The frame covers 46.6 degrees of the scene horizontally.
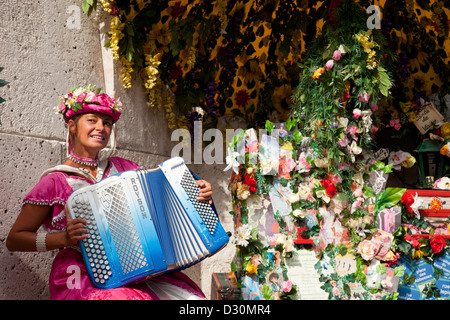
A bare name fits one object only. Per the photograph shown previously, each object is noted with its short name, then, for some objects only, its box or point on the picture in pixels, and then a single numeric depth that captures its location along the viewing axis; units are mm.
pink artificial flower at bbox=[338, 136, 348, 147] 3189
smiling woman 2223
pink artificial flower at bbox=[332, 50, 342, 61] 3201
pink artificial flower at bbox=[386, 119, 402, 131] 4637
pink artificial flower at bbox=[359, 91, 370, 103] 3195
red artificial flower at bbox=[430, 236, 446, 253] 3293
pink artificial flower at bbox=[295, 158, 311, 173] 3183
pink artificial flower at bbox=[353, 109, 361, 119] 3217
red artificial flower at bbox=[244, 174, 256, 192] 3098
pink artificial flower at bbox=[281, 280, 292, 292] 3055
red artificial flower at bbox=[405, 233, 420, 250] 3246
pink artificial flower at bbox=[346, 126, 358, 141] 3230
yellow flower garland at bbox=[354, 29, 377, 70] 3172
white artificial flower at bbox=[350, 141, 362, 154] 3238
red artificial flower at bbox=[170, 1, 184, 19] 3961
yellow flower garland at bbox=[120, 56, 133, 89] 3424
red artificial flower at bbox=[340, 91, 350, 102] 3238
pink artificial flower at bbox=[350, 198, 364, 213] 3192
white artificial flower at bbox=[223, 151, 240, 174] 3094
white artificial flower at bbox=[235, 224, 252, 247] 3066
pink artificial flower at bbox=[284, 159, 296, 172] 3174
